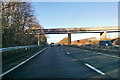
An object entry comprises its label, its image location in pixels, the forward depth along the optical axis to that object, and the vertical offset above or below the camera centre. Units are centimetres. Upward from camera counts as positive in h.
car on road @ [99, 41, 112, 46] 4248 -51
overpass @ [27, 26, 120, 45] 6047 +496
